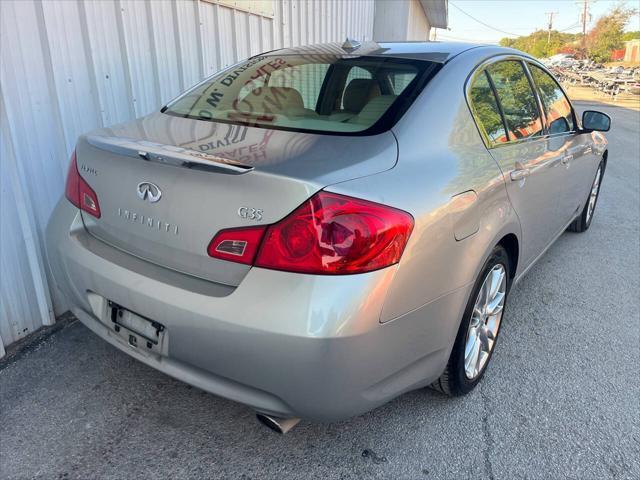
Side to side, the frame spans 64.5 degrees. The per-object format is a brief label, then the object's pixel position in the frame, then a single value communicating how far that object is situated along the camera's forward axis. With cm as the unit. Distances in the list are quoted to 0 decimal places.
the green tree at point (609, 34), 5124
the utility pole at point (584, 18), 6401
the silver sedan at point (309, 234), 159
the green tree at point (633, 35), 7549
